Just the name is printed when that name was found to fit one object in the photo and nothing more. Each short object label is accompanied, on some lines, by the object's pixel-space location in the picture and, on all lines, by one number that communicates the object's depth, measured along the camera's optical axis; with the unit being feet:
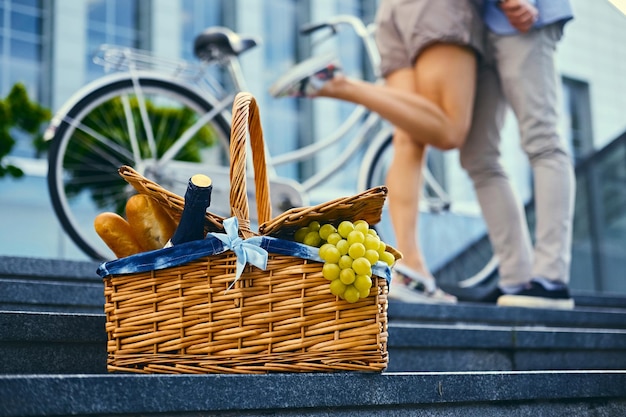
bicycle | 15.68
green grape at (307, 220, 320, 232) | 10.12
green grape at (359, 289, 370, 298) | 9.92
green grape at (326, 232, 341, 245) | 9.98
